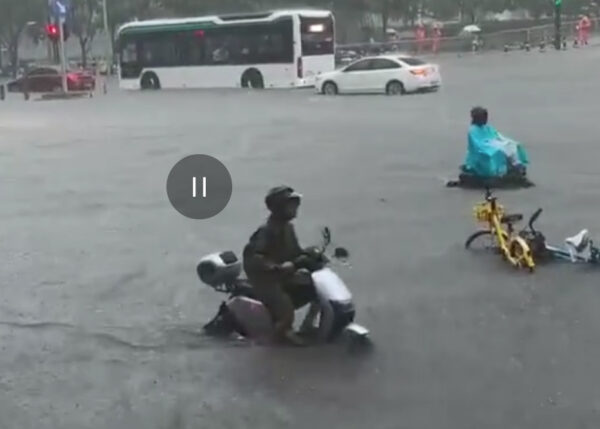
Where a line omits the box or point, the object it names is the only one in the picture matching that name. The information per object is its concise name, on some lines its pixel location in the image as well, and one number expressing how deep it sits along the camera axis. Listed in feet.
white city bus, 138.31
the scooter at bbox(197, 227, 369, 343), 24.70
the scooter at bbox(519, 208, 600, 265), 32.68
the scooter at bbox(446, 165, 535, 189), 48.37
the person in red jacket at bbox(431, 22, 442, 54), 214.77
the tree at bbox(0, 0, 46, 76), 242.78
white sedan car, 121.39
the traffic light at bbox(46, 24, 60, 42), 150.66
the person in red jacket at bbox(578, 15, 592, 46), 199.72
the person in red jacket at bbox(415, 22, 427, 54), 216.13
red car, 169.17
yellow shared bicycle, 32.49
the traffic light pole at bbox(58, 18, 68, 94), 149.84
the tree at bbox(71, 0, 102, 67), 241.96
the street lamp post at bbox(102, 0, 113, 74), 227.81
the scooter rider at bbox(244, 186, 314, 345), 24.18
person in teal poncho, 46.96
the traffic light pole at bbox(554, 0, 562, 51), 184.03
